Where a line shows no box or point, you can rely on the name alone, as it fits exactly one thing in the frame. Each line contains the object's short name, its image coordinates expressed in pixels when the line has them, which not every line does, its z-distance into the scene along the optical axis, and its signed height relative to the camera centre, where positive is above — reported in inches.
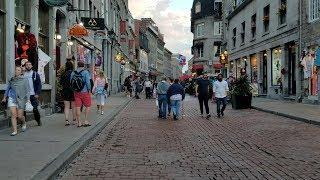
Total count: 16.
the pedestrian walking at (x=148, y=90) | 1631.4 -14.1
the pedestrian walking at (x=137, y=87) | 1599.4 -4.4
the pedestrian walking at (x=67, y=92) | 565.0 -6.5
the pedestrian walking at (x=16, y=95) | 461.1 -7.7
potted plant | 947.3 -15.2
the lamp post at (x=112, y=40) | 1698.3 +161.3
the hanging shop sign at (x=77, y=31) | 809.5 +87.1
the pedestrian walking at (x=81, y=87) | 548.1 -1.1
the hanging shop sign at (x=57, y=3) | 637.7 +104.2
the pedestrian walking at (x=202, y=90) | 788.6 -7.4
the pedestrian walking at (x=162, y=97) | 770.8 -17.5
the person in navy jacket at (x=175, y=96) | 747.4 -15.6
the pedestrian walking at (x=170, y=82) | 780.8 +5.2
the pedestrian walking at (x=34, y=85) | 530.8 +1.4
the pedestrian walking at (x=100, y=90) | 775.1 -6.2
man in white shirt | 793.7 -9.2
